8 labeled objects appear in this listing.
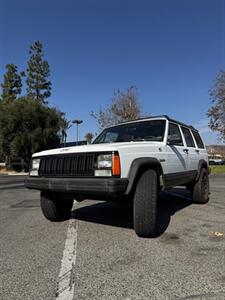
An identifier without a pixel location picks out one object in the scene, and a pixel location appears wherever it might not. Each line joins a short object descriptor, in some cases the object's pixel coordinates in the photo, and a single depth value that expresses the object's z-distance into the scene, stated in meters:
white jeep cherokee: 3.14
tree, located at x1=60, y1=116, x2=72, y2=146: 27.92
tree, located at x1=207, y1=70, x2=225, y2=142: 24.68
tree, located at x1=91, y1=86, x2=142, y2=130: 25.06
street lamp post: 31.52
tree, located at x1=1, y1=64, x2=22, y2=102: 33.75
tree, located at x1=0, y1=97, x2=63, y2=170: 24.77
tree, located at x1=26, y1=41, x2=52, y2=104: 34.03
